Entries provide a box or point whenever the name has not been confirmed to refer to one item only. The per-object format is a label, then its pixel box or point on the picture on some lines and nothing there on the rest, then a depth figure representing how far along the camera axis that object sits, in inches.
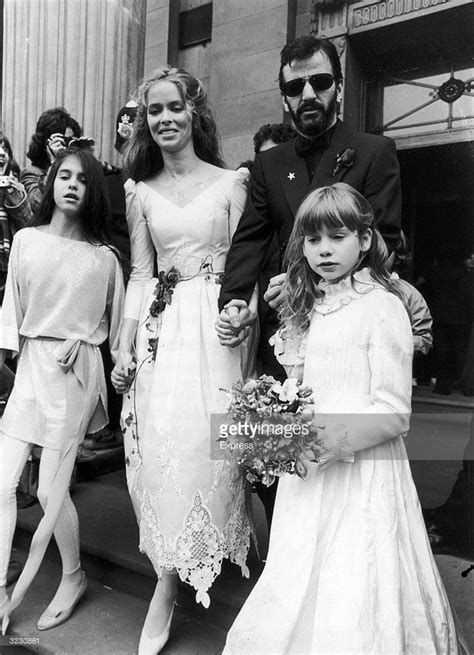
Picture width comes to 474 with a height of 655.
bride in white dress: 77.6
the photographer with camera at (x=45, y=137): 121.1
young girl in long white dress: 62.9
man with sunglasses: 75.1
